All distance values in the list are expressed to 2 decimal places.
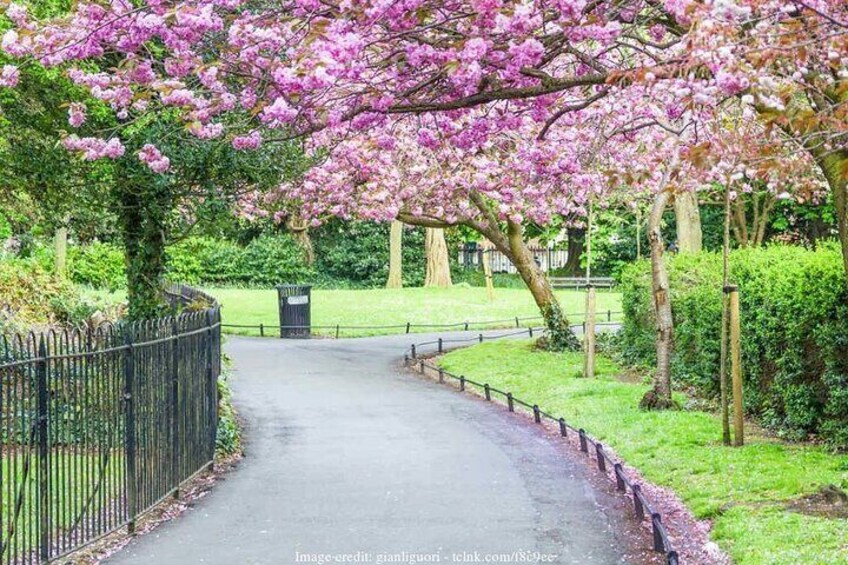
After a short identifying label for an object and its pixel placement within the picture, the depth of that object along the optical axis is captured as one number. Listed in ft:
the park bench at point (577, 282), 163.94
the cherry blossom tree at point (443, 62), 24.14
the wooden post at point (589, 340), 63.36
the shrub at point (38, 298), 59.11
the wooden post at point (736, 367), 39.65
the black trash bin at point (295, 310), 101.71
